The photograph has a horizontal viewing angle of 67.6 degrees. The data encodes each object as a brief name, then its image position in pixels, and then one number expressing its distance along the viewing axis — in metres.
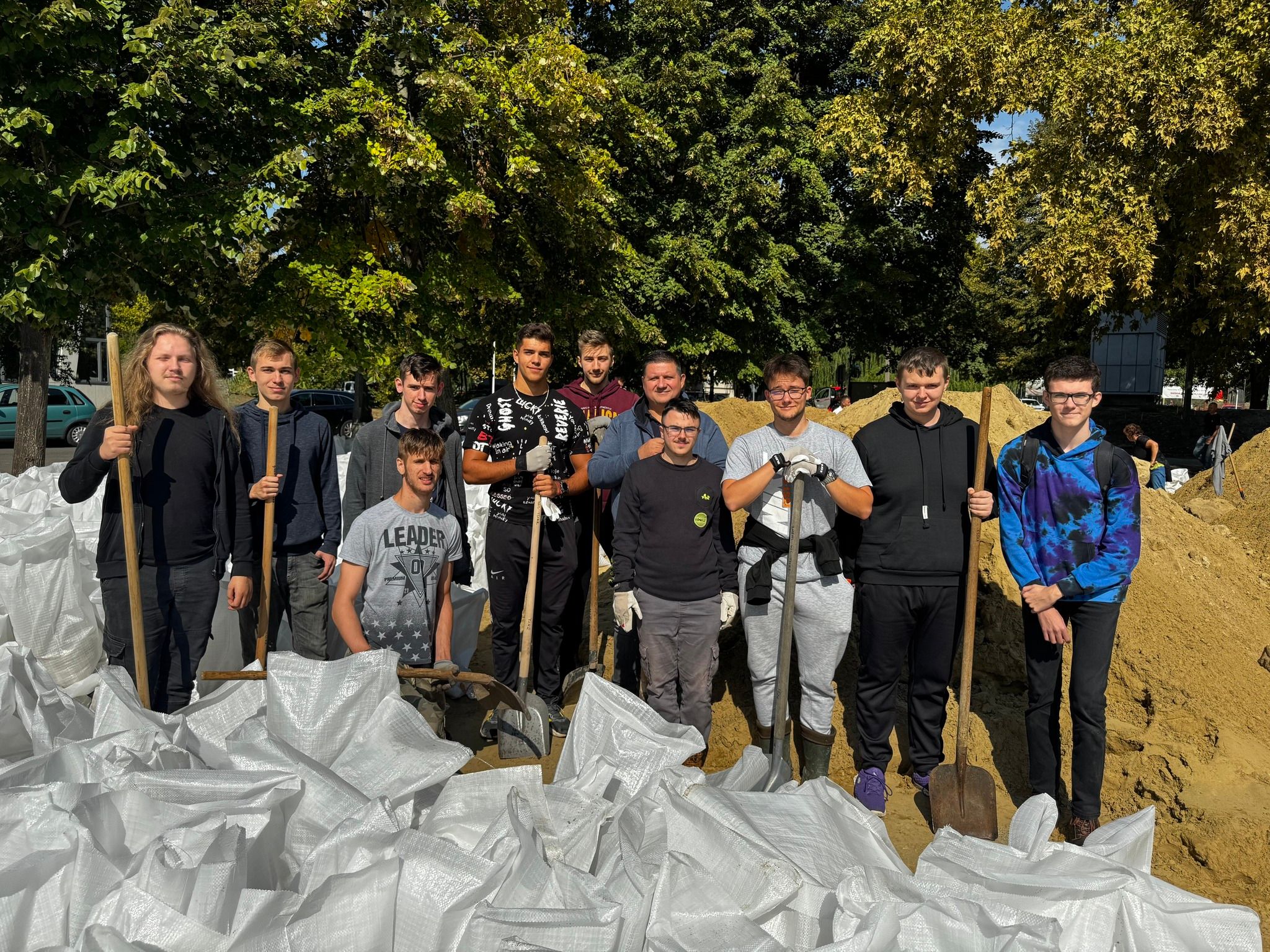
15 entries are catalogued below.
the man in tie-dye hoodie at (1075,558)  3.46
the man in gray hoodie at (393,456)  4.29
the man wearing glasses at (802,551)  3.76
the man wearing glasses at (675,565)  3.79
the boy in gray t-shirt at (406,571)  3.78
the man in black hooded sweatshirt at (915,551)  3.70
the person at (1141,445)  14.45
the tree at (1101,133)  12.49
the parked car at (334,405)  24.84
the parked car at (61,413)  19.27
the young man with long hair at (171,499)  3.41
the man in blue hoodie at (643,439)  4.03
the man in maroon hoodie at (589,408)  4.48
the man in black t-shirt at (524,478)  4.27
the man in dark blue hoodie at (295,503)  4.12
